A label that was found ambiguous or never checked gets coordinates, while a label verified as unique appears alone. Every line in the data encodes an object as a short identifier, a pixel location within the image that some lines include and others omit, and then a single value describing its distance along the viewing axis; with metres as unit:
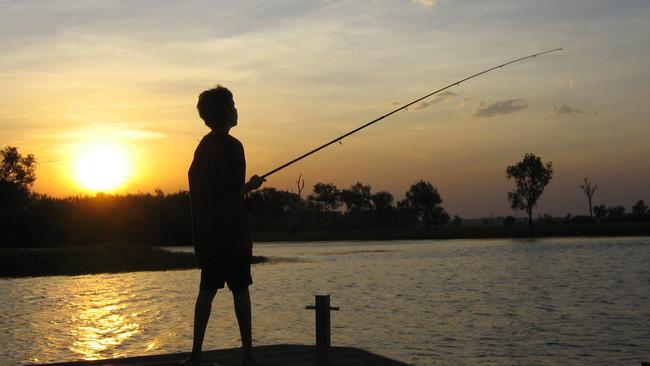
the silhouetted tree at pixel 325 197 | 158.75
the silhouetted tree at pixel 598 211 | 126.00
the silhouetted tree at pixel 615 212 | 124.16
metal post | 9.44
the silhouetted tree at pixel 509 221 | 126.12
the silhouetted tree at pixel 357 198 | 155.75
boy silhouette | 6.48
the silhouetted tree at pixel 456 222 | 162.35
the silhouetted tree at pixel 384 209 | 149.88
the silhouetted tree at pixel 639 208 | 131.19
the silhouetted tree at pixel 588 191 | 119.38
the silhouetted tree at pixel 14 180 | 90.62
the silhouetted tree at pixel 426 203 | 149.88
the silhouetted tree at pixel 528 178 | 118.88
